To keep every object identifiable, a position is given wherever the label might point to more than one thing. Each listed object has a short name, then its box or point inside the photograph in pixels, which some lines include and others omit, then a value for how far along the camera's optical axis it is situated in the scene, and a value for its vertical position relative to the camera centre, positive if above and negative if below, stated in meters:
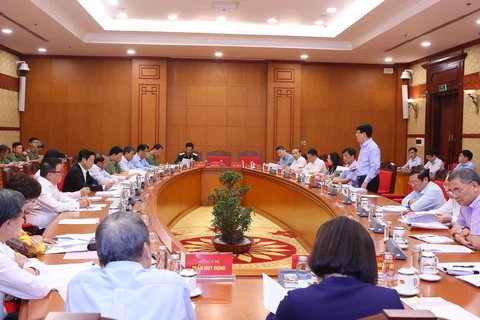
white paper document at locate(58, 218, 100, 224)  3.38 -0.54
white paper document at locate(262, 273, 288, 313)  1.68 -0.52
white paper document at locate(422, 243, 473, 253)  2.62 -0.54
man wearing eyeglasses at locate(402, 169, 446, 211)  3.97 -0.35
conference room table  1.79 -0.58
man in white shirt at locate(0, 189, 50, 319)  1.82 -0.49
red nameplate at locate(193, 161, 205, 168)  8.78 -0.33
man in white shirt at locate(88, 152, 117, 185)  6.12 -0.34
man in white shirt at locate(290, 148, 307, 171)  8.50 -0.25
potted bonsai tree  5.04 -0.83
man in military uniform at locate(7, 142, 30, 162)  8.86 -0.20
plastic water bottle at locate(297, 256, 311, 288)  1.90 -0.49
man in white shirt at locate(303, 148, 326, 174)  7.77 -0.26
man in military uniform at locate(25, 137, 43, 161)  9.72 -0.15
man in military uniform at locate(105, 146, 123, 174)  7.23 -0.23
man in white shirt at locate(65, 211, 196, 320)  1.34 -0.39
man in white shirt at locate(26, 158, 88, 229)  3.70 -0.45
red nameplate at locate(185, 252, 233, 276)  2.09 -0.51
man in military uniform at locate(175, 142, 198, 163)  9.70 -0.18
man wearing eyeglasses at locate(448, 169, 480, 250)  2.82 -0.28
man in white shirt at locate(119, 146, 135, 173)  8.12 -0.22
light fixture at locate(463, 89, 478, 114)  8.73 +0.98
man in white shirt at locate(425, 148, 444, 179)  9.17 -0.20
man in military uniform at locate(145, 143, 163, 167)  9.38 -0.18
